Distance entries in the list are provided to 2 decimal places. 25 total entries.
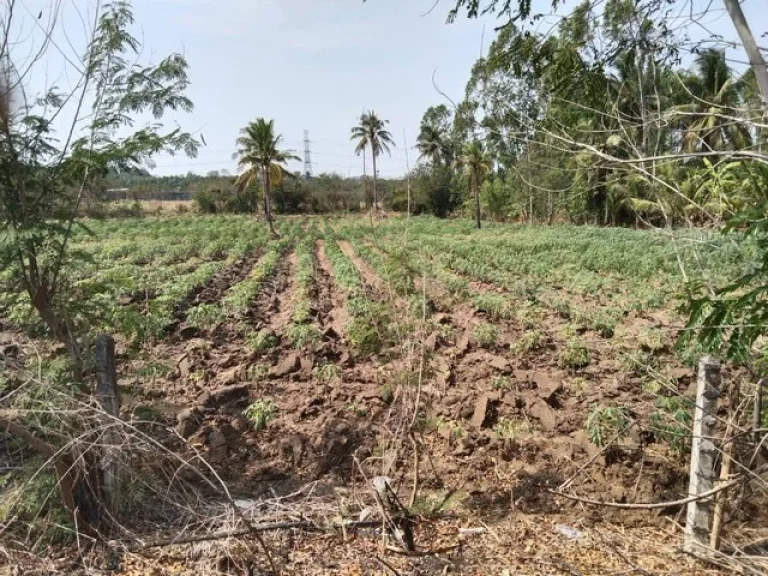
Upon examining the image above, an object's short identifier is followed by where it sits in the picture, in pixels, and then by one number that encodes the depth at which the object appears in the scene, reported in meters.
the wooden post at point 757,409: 3.00
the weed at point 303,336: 7.95
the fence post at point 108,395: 3.81
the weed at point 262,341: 8.01
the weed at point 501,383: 6.08
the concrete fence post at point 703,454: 3.16
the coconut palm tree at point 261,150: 30.95
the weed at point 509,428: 5.14
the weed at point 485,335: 7.64
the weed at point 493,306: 9.28
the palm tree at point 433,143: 43.11
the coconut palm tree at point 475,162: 29.41
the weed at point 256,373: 6.91
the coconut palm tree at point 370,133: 43.91
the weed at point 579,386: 5.89
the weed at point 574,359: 6.68
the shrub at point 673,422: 4.48
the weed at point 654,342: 6.86
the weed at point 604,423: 4.74
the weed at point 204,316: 9.38
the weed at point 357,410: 5.69
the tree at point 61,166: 3.81
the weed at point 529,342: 7.38
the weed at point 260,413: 5.66
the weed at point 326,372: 6.64
